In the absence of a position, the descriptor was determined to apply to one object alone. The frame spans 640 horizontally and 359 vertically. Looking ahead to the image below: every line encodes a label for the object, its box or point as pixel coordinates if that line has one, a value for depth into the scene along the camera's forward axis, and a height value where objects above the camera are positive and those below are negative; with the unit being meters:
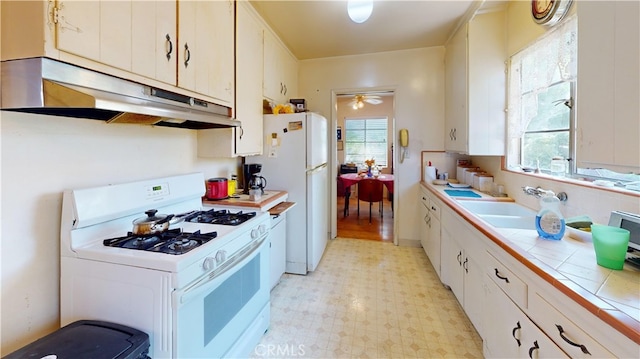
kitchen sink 1.76 -0.30
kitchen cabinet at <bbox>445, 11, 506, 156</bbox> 2.40 +0.87
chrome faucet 1.61 -0.12
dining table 4.66 -0.10
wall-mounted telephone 3.40 +0.48
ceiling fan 5.73 +1.74
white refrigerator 2.57 +0.03
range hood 0.90 +0.31
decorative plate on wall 1.62 +1.10
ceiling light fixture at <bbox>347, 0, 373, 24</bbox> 1.84 +1.22
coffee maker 2.48 +0.03
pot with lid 1.24 -0.25
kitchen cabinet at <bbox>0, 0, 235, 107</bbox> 0.90 +0.60
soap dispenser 1.24 -0.23
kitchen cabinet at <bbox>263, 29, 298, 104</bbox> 2.74 +1.26
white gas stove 1.02 -0.43
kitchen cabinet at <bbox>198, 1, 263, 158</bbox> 2.05 +0.66
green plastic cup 0.94 -0.26
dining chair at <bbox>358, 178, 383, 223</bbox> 4.57 -0.27
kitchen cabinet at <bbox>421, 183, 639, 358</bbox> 0.76 -0.54
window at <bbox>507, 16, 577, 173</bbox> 1.65 +0.56
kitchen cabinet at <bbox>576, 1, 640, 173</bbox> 0.85 +0.33
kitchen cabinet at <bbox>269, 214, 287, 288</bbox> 2.29 -0.68
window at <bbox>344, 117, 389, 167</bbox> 7.15 +0.98
